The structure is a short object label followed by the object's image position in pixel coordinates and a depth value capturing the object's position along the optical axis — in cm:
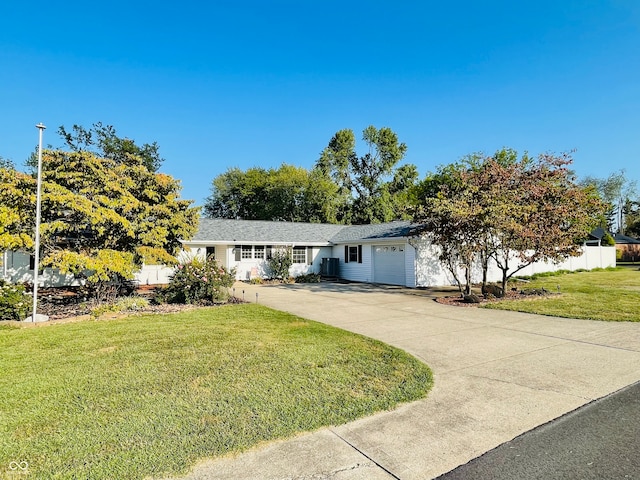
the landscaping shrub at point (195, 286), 1234
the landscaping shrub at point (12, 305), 931
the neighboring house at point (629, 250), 4366
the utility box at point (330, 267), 2333
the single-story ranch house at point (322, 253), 1822
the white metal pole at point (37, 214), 890
